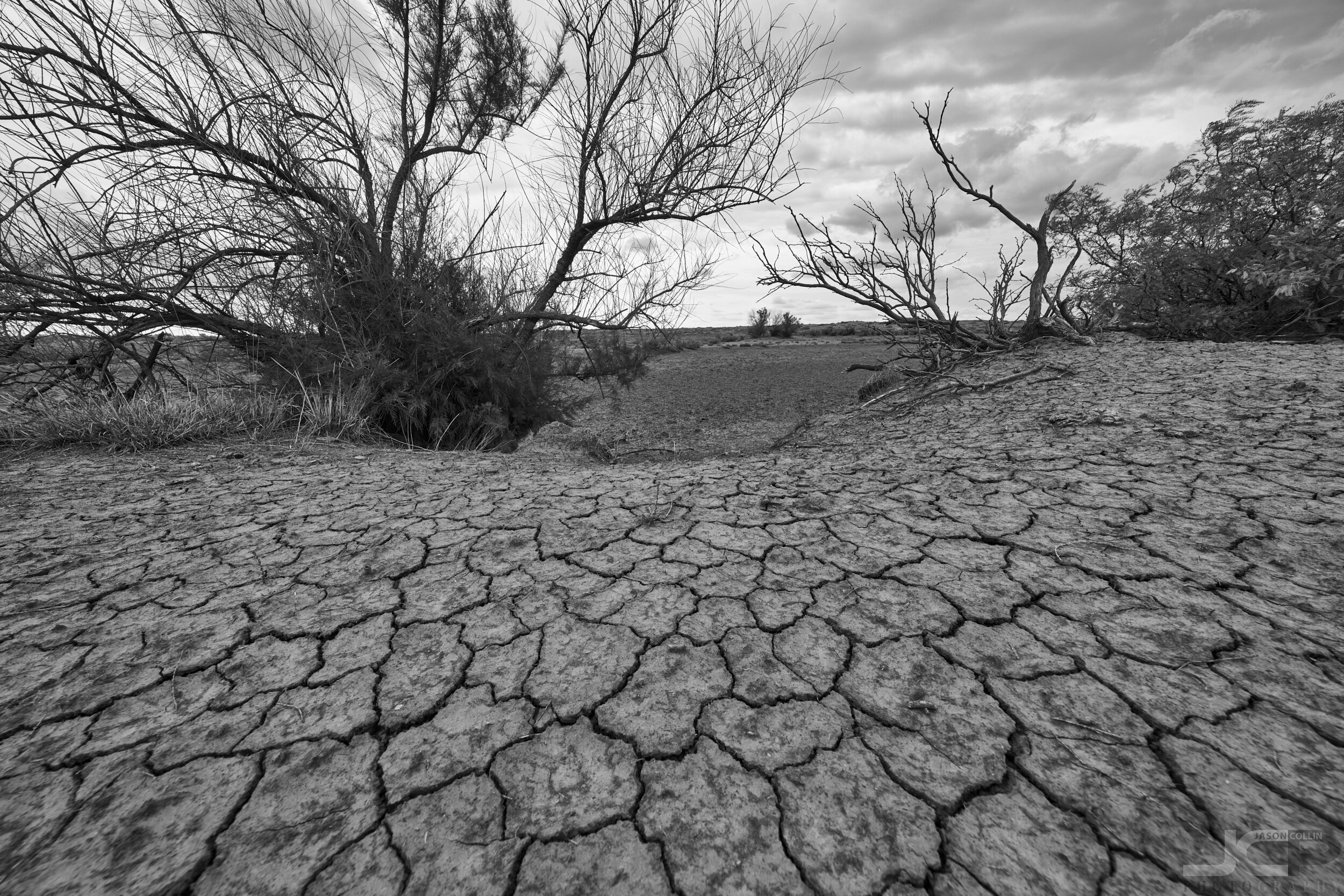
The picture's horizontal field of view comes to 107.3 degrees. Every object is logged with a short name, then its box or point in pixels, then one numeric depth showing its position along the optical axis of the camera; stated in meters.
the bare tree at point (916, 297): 3.87
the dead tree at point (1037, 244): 3.78
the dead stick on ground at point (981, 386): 3.44
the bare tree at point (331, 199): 3.03
